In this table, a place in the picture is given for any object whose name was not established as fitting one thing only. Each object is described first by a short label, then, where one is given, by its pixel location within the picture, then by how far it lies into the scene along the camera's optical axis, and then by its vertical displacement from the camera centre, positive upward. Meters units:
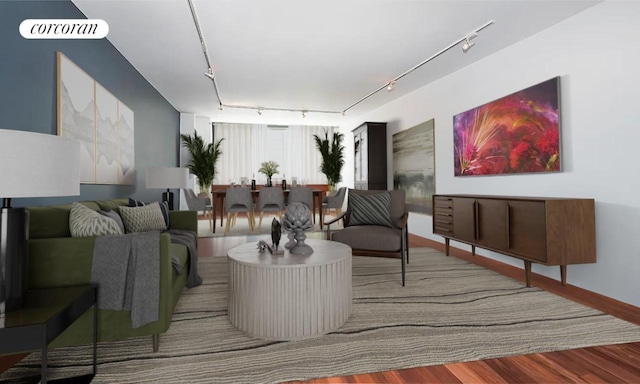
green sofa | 1.59 -0.42
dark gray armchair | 2.95 -0.34
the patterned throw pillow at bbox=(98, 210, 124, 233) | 2.39 -0.14
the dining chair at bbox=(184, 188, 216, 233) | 6.38 -0.11
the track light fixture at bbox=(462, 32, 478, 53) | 3.51 +1.78
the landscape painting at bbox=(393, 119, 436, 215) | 5.28 +0.56
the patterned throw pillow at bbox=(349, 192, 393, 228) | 3.50 -0.17
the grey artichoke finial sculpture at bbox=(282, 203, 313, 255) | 2.23 -0.20
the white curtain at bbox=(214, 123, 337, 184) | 9.27 +1.40
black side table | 1.12 -0.48
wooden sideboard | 2.65 -0.33
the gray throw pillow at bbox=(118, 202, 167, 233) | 2.81 -0.20
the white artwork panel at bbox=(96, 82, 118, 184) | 3.42 +0.71
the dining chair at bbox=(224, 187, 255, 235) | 5.88 -0.09
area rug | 1.62 -0.90
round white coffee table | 1.88 -0.63
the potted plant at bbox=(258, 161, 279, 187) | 6.76 +0.63
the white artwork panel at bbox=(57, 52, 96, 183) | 2.70 +0.84
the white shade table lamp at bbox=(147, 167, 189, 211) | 4.29 +0.28
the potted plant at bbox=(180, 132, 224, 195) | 7.79 +0.94
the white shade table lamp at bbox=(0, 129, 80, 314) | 1.18 +0.07
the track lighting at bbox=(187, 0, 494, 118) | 3.31 +1.87
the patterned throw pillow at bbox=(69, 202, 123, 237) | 1.85 -0.17
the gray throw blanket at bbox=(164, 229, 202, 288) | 2.72 -0.51
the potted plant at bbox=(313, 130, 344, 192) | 8.53 +0.96
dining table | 6.16 +0.00
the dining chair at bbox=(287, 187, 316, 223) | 6.27 +0.01
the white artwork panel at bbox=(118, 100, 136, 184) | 4.04 +0.70
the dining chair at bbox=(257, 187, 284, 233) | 6.05 -0.07
